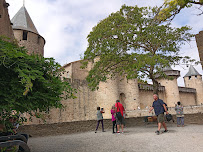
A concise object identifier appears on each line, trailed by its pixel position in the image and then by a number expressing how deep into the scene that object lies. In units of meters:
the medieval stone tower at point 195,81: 39.62
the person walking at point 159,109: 6.46
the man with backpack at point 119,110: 7.42
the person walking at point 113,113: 8.12
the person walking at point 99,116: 8.97
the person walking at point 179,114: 9.47
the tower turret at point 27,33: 20.70
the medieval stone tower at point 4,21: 11.10
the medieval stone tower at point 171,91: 30.97
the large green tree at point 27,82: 2.86
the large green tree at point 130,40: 10.99
